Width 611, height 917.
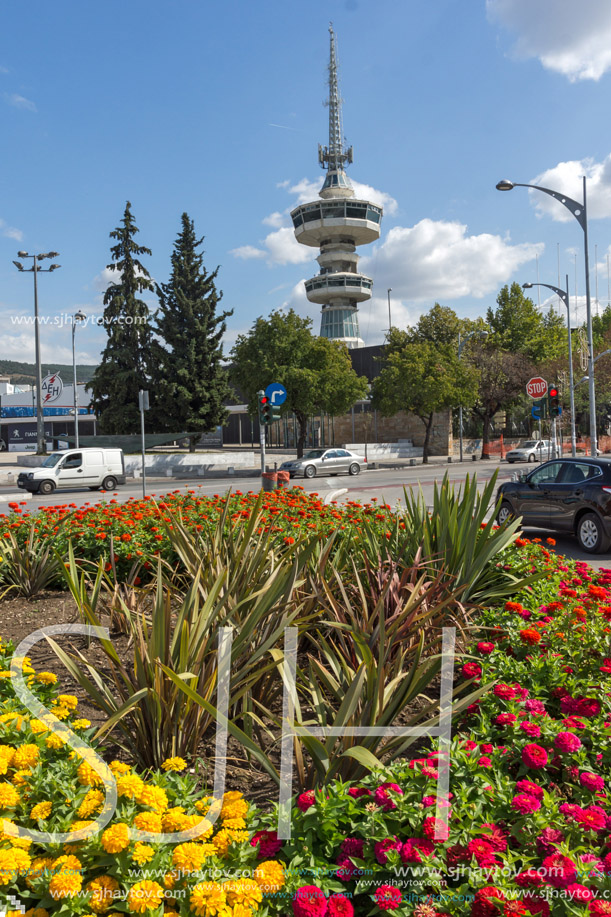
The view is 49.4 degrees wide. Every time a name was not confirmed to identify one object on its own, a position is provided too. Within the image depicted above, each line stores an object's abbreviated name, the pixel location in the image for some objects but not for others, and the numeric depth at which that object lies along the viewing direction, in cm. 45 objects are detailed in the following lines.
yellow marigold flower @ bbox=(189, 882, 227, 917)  164
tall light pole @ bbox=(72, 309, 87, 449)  3722
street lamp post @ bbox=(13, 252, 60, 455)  3359
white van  2425
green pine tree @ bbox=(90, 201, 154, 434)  4028
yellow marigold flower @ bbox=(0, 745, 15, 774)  214
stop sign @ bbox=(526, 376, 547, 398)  4086
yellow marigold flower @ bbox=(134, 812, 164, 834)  181
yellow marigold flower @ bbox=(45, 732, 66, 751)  239
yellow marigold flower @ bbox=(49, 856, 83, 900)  167
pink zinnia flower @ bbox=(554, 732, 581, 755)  220
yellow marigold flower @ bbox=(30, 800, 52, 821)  195
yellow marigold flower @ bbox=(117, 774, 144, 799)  193
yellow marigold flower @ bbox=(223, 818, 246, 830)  188
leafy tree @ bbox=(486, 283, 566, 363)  6142
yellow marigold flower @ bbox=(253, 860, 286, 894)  172
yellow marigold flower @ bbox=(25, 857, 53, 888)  178
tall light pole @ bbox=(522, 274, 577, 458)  2614
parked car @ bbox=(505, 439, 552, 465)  4288
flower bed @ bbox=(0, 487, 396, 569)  569
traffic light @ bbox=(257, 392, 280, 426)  2118
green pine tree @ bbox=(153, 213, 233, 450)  3994
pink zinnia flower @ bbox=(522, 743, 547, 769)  208
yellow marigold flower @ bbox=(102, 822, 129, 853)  172
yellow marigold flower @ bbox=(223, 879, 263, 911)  169
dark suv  1034
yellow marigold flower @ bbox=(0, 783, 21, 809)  195
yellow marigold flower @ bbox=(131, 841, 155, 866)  173
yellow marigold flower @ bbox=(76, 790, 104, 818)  192
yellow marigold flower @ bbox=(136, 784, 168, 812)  192
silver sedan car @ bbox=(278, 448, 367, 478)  3109
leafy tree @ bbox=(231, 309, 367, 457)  3641
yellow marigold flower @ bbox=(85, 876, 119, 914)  169
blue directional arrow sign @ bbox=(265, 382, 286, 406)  2214
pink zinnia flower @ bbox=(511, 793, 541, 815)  188
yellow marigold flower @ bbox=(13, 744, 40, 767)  221
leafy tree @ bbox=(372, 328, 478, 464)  4219
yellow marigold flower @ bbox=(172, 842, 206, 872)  171
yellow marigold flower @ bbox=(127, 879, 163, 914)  164
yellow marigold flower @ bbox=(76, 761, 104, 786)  205
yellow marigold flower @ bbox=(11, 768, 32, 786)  215
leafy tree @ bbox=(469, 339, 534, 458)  4988
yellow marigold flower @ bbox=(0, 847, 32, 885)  171
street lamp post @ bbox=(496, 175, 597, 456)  1833
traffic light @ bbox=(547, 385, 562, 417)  2519
